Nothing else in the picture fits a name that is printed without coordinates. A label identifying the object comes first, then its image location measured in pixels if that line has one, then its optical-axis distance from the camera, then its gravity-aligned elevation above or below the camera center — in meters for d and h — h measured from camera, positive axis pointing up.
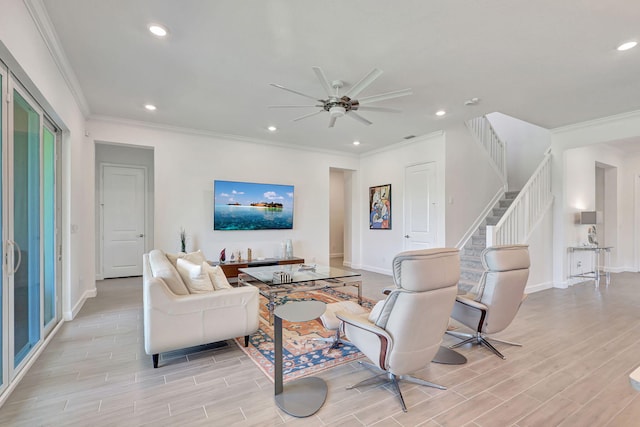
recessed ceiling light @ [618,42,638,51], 2.80 +1.57
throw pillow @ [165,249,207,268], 3.68 -0.54
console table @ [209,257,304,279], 5.30 -0.91
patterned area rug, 2.50 -1.28
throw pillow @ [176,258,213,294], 2.71 -0.60
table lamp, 5.47 -0.08
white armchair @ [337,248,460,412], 1.88 -0.66
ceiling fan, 3.01 +1.23
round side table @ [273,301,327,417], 1.94 -1.25
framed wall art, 6.77 +0.15
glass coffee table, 3.58 -0.83
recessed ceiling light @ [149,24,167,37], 2.57 +1.60
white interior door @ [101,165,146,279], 6.20 -0.10
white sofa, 2.43 -0.85
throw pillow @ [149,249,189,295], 2.60 -0.54
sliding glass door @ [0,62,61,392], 2.15 -0.12
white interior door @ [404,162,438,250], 5.86 +0.13
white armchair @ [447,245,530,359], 2.69 -0.73
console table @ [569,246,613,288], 5.56 -0.90
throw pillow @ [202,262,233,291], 2.88 -0.62
